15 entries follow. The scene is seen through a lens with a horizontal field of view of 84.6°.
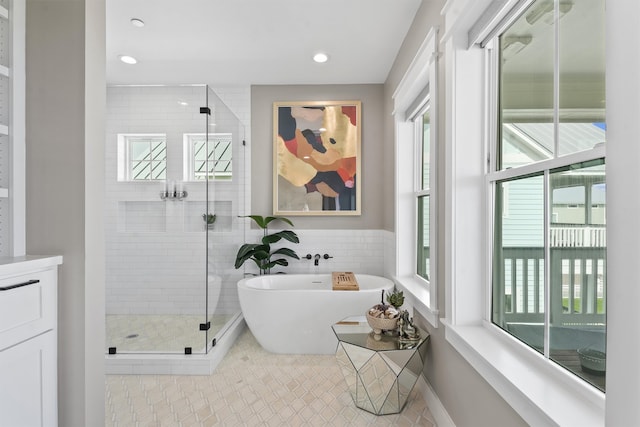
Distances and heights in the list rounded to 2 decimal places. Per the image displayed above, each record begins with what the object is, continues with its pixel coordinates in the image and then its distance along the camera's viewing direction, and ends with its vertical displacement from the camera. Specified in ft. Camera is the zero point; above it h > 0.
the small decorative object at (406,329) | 6.50 -2.27
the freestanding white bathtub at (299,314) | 9.12 -2.72
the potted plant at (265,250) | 11.44 -1.34
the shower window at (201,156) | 9.36 +1.43
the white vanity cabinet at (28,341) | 4.03 -1.62
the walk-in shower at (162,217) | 8.98 -0.20
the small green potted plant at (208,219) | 9.28 -0.25
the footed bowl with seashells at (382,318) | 6.61 -2.07
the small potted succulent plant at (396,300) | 7.13 -1.84
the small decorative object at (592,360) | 3.26 -1.45
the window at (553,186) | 3.36 +0.27
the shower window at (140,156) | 9.11 +1.41
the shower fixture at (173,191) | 9.47 +0.50
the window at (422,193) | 8.95 +0.43
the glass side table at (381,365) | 6.07 -2.75
